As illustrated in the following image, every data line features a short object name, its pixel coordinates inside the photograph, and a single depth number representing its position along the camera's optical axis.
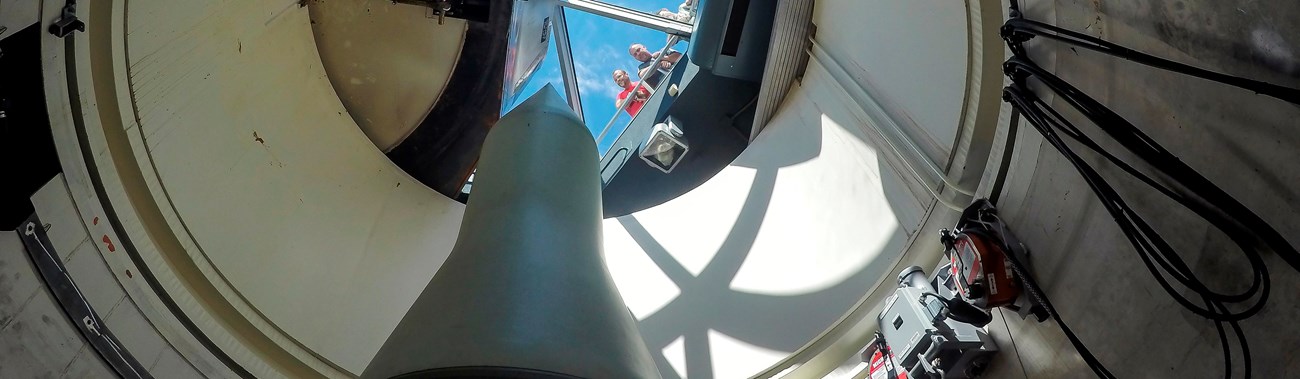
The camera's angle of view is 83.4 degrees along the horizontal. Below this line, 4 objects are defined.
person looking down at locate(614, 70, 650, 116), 7.21
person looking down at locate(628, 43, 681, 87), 7.27
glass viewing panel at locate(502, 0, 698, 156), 7.56
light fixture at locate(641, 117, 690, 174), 6.27
